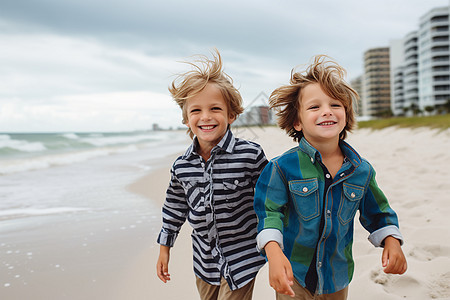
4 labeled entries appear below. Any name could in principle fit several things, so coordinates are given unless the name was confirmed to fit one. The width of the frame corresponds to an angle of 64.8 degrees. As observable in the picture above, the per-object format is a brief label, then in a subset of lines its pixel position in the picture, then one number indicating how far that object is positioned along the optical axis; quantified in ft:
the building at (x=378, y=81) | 284.20
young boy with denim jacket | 4.66
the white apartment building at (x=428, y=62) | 200.85
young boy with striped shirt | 5.41
